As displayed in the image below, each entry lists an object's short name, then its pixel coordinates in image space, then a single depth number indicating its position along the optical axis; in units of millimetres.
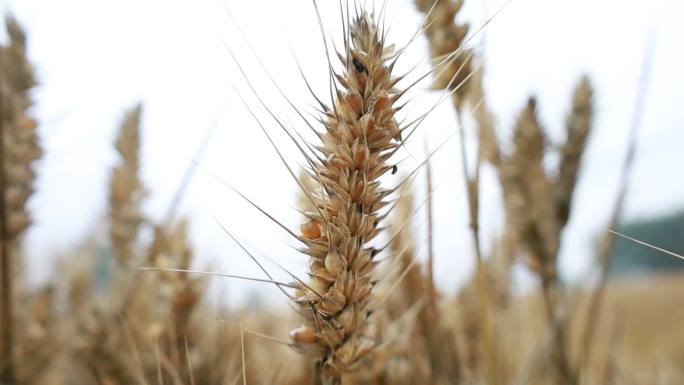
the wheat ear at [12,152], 371
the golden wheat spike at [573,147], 383
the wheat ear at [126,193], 435
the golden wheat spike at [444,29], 324
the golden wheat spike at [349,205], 269
